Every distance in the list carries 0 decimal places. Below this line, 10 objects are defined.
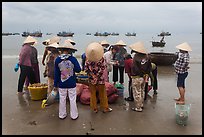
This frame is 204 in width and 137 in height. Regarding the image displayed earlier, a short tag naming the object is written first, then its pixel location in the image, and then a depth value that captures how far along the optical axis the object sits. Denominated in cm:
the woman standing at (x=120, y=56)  691
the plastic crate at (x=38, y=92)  580
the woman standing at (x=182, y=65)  538
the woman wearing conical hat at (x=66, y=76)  456
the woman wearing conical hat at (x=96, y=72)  488
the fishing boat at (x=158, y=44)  3382
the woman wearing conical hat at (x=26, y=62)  618
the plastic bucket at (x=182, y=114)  441
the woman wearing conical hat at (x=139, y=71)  505
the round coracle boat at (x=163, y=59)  1232
